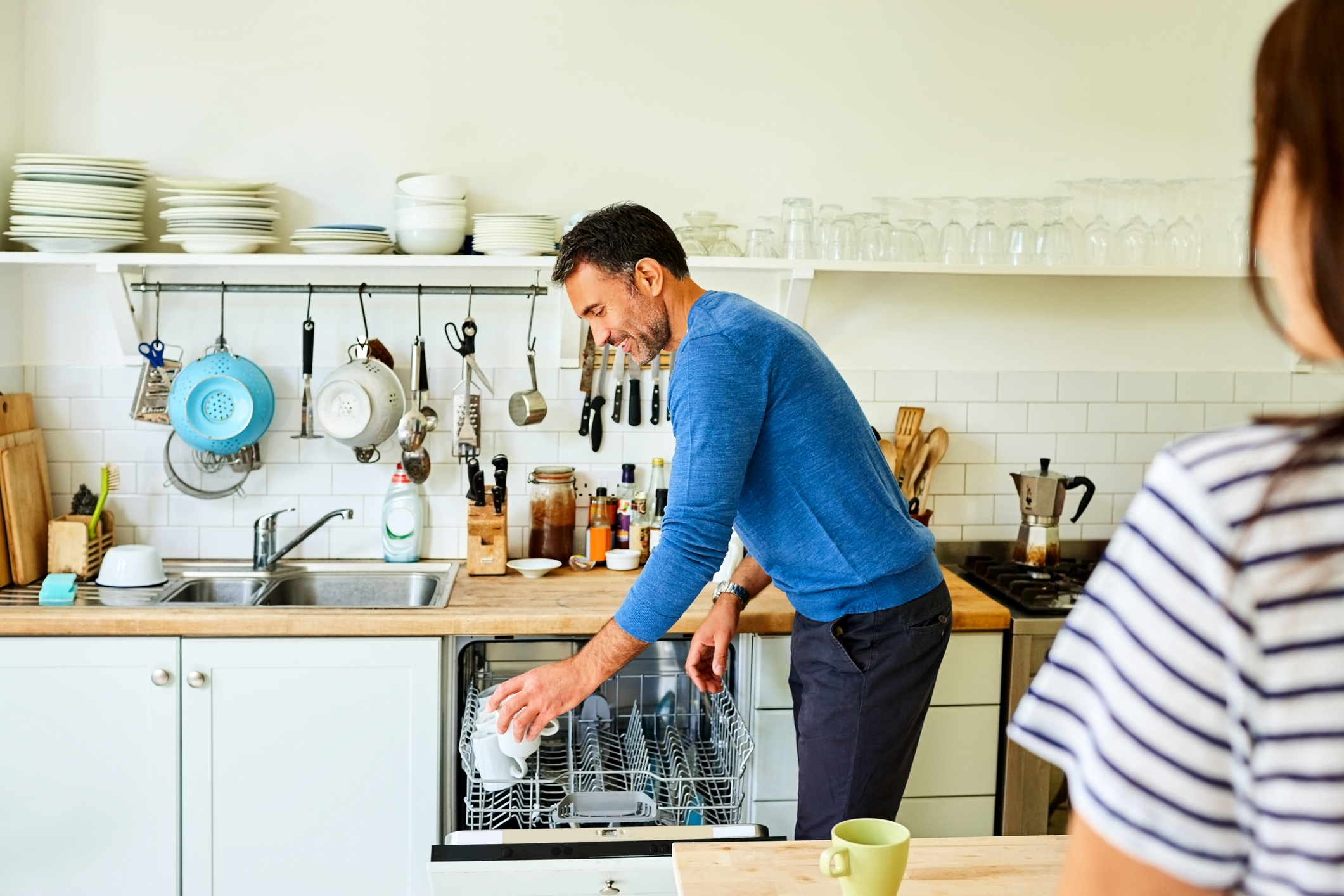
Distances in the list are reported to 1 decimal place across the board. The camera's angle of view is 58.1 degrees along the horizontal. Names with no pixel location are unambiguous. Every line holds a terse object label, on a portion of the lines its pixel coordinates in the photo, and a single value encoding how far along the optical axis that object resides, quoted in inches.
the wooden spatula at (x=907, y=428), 127.8
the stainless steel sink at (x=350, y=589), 121.0
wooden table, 49.9
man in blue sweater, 78.5
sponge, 106.4
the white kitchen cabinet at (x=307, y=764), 102.6
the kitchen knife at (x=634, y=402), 126.1
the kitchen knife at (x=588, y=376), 123.8
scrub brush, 117.0
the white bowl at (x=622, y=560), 122.6
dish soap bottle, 123.5
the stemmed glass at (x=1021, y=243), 122.5
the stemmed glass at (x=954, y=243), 121.9
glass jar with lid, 124.2
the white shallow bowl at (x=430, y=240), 116.6
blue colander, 118.2
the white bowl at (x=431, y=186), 116.6
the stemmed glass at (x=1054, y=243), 122.4
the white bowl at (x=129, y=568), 113.0
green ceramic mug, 44.8
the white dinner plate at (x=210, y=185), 114.0
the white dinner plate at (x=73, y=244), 113.6
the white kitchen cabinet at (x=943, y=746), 105.3
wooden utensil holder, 115.5
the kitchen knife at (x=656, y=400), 126.2
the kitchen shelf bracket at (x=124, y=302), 118.3
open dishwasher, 65.5
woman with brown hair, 23.9
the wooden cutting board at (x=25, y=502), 112.3
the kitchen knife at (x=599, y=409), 126.0
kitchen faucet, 120.3
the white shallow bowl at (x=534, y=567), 119.0
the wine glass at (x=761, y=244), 120.2
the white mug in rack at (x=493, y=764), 86.1
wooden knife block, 120.3
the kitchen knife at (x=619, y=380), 124.6
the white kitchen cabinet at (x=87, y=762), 101.9
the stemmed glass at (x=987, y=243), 121.6
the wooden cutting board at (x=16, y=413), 115.2
